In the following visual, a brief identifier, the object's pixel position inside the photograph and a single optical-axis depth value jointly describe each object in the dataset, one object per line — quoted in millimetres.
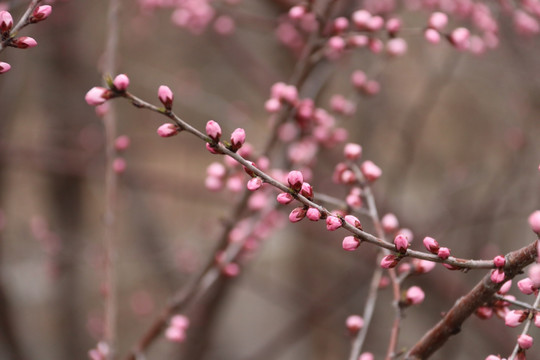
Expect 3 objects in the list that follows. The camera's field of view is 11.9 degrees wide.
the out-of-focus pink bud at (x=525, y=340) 1324
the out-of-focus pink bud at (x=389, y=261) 1336
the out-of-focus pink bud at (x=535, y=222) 1316
